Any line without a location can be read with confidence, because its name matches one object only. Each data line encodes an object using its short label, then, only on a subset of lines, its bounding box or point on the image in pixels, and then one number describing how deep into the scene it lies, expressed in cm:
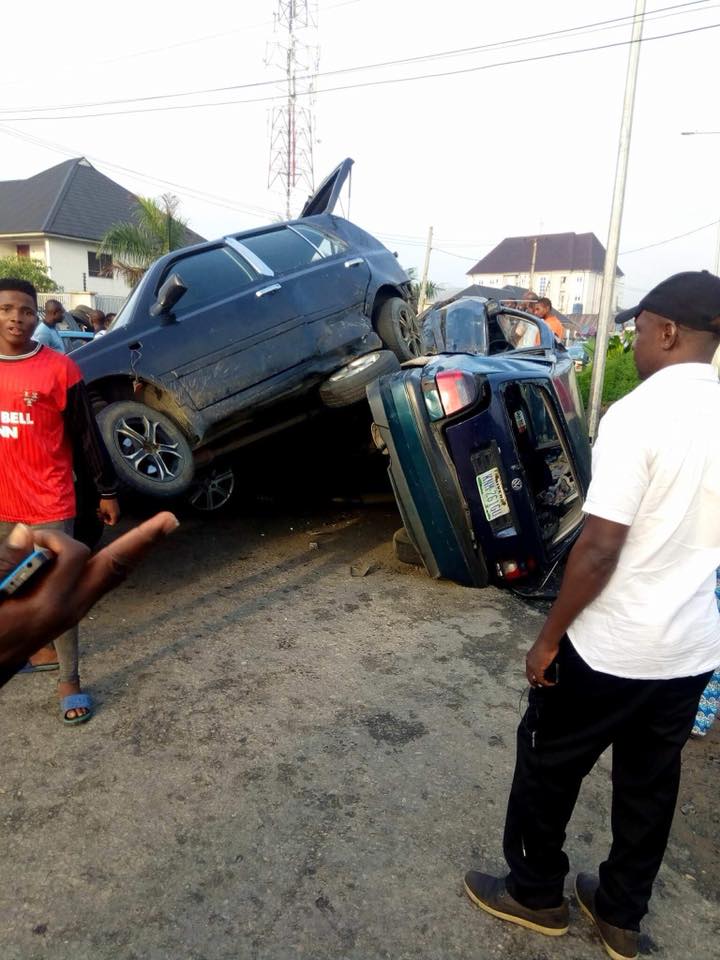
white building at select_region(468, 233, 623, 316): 7862
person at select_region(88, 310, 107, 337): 1218
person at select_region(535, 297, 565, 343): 1090
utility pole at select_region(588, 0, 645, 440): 999
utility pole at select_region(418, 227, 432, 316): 3953
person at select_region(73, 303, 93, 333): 1412
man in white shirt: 176
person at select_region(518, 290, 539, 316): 1125
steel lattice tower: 3225
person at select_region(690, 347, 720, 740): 328
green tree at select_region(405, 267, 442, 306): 4275
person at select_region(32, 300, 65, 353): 690
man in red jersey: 304
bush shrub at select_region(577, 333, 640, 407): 1410
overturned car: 434
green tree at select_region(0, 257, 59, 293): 2531
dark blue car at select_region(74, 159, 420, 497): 464
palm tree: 2033
